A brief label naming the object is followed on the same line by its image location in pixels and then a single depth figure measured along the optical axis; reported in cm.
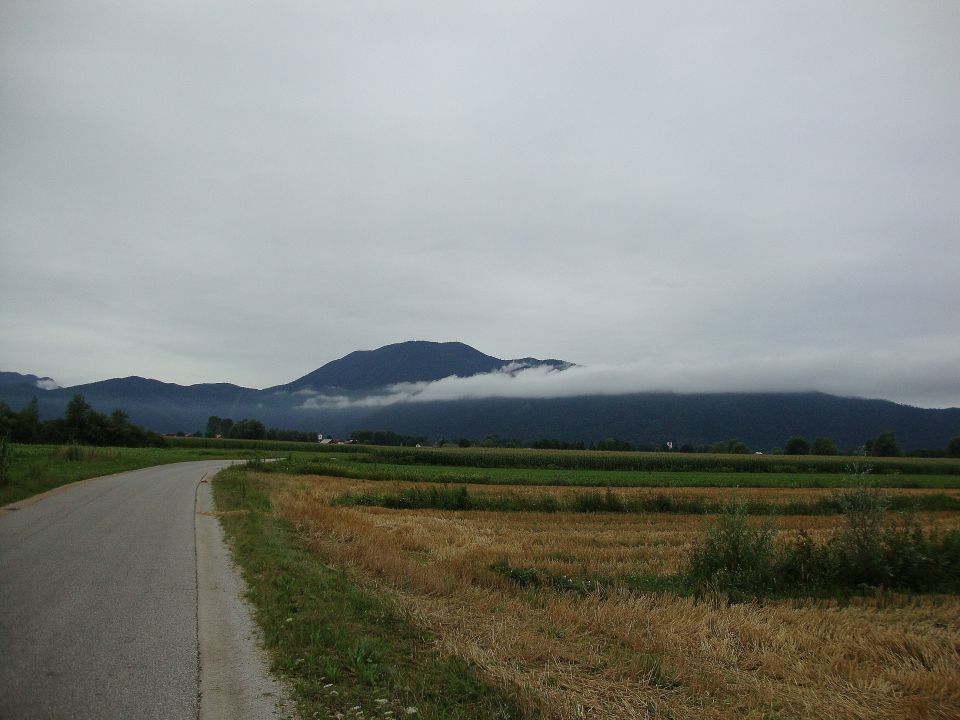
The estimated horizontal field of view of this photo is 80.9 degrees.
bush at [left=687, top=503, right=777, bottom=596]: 1211
